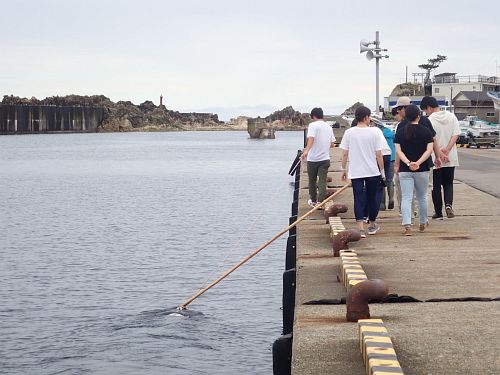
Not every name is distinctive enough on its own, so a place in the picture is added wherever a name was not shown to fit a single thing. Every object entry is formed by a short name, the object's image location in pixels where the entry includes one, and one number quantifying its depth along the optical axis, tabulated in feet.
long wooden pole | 53.06
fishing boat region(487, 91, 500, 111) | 166.85
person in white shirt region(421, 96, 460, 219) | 48.56
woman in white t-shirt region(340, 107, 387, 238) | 42.34
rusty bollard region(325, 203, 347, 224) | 48.21
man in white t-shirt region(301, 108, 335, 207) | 54.90
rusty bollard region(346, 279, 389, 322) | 25.11
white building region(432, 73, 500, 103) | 355.97
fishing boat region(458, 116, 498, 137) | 181.16
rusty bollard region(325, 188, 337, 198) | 58.00
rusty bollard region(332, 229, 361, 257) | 36.99
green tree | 512.63
